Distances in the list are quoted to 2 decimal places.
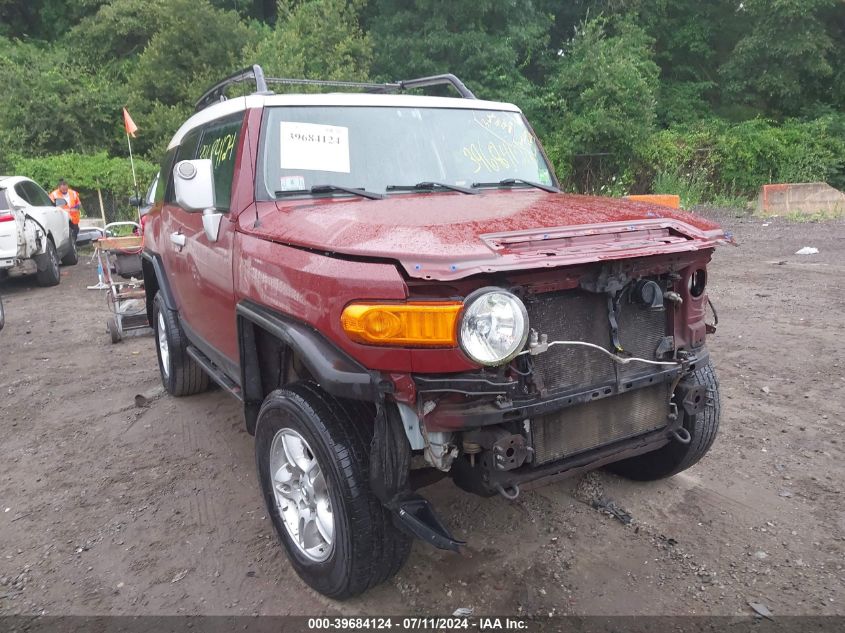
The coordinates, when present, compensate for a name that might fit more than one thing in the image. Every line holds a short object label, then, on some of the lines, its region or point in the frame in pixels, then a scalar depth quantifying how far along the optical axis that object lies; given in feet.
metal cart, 22.43
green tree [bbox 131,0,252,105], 70.79
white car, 32.55
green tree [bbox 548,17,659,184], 60.64
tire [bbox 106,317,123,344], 22.56
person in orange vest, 43.05
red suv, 7.27
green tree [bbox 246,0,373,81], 58.03
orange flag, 39.19
